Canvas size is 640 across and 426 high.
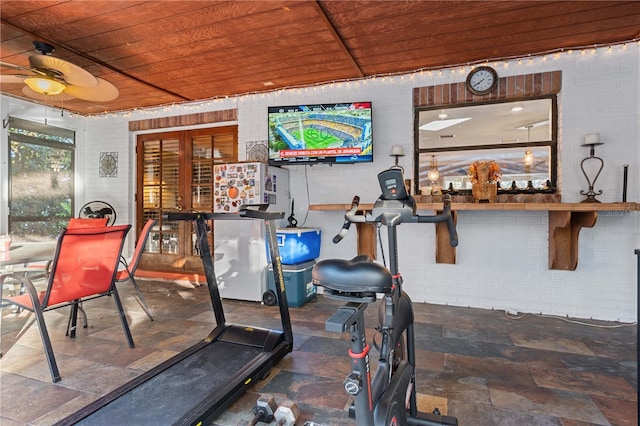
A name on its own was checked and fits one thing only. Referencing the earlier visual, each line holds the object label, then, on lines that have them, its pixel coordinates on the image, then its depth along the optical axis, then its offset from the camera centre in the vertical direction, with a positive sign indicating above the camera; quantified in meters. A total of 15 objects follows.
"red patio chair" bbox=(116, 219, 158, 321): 3.29 -0.52
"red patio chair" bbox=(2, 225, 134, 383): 2.39 -0.49
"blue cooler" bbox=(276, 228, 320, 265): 3.99 -0.42
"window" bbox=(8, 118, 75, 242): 5.07 +0.47
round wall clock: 3.83 +1.45
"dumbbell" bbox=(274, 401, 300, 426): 1.75 -1.06
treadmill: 1.74 -1.03
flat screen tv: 4.18 +0.95
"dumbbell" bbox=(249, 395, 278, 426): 1.79 -1.06
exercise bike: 1.26 -0.45
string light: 3.54 +1.64
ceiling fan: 2.97 +1.22
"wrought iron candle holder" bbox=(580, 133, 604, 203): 3.34 +0.50
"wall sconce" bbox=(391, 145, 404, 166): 4.01 +0.68
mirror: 3.75 +0.76
